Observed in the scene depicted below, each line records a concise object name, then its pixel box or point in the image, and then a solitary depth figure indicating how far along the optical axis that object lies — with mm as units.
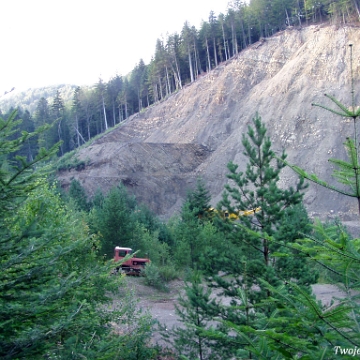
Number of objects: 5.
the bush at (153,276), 26172
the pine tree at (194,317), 10094
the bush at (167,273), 28002
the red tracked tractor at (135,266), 28528
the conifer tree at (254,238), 10555
